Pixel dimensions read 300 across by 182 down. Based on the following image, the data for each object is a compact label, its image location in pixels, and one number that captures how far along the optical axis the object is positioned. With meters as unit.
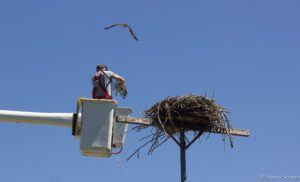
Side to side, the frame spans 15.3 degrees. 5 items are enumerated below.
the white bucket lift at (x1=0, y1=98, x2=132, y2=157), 19.56
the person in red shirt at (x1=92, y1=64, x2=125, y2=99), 20.14
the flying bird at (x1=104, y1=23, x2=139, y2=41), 20.64
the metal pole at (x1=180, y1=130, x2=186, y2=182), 17.94
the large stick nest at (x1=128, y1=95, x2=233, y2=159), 18.89
